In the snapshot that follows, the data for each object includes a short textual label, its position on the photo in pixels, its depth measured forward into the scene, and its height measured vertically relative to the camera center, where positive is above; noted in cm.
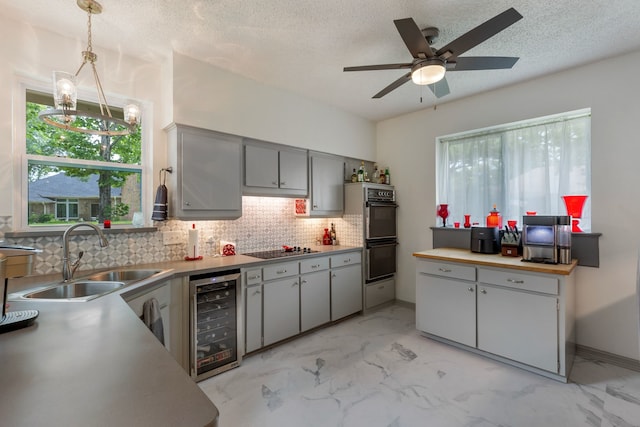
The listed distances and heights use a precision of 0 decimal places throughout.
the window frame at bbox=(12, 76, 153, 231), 219 +43
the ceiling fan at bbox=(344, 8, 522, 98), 166 +103
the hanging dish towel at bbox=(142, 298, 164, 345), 193 -68
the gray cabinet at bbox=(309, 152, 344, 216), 372 +36
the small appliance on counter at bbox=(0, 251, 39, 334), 113 -25
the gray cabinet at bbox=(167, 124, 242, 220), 265 +36
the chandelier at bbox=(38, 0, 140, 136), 144 +54
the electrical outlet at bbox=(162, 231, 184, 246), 280 -24
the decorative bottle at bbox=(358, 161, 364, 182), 414 +51
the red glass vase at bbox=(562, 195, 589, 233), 282 +2
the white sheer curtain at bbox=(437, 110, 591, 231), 300 +50
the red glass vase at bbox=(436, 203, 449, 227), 376 -1
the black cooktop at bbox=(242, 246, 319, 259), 309 -46
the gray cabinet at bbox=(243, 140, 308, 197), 313 +47
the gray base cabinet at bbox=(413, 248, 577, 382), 236 -87
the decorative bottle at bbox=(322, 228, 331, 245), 408 -37
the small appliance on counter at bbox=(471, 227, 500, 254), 312 -31
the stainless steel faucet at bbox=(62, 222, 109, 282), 194 -22
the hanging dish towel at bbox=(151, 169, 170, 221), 255 +6
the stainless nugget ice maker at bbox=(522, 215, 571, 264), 255 -25
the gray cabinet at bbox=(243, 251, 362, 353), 279 -90
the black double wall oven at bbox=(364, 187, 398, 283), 390 -29
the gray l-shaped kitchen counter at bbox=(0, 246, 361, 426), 62 -43
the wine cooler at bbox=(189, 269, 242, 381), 240 -95
